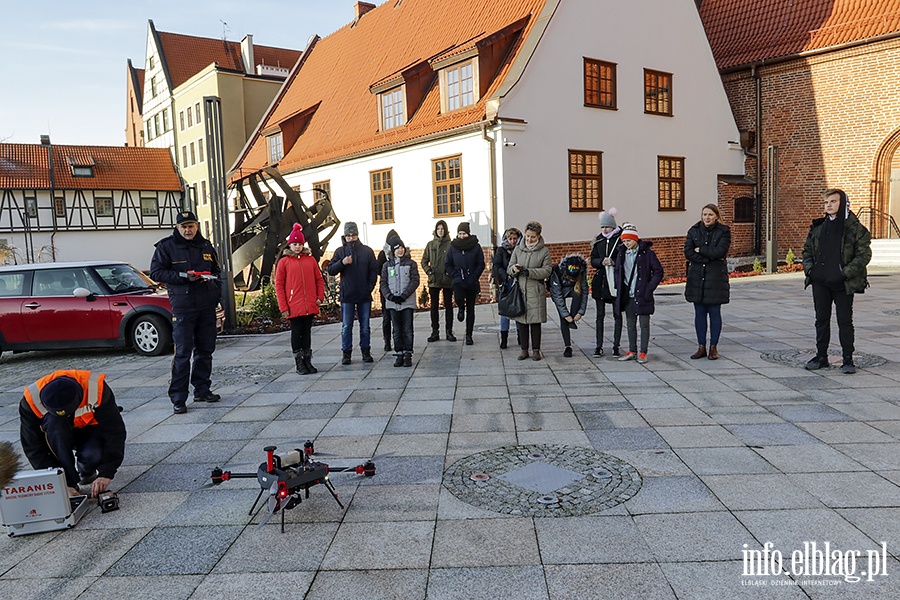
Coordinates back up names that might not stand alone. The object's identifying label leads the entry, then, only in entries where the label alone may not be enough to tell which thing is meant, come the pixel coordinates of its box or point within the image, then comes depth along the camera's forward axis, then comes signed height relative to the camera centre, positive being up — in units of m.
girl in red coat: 8.22 -0.52
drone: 3.80 -1.36
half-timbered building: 37.66 +3.62
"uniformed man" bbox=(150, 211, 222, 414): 6.61 -0.40
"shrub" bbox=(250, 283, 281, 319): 13.38 -1.09
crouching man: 3.98 -1.07
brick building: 21.34 +4.30
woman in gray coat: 8.47 -0.43
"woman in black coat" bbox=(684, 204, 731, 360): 7.89 -0.38
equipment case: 3.79 -1.42
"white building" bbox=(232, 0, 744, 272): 17.55 +3.55
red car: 10.23 -0.91
